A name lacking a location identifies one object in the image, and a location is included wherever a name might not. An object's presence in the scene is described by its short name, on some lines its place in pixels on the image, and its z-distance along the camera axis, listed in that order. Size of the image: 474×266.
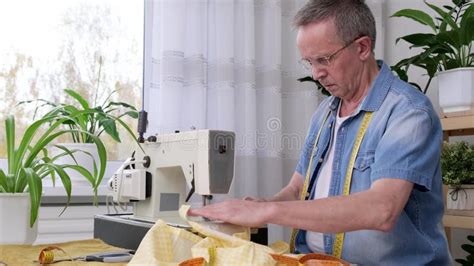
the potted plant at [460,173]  2.20
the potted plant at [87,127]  2.27
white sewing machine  1.49
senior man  1.21
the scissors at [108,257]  1.29
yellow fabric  1.00
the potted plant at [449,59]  2.14
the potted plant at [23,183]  1.59
